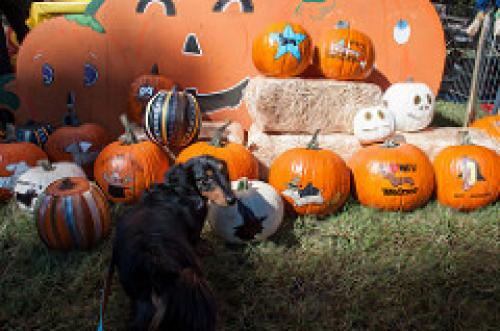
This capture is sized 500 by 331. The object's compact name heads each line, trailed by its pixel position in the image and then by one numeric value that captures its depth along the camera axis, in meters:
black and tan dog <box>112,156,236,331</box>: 1.20
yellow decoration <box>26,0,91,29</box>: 4.84
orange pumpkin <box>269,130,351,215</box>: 2.89
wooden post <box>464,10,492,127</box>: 4.33
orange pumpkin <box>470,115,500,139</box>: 3.83
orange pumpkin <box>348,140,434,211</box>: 2.99
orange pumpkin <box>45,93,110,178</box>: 3.54
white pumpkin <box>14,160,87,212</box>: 2.86
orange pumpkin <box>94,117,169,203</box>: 3.09
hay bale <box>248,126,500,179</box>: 3.51
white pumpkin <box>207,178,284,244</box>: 2.52
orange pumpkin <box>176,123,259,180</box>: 3.01
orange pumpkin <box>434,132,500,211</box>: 3.03
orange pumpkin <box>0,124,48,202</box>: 3.17
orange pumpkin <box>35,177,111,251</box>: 2.40
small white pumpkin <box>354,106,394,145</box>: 3.46
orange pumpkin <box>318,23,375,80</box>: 3.75
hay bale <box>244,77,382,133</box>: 3.58
